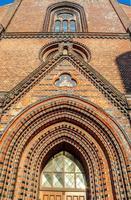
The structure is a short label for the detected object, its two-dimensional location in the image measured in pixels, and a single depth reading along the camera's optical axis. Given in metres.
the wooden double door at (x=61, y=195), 8.62
